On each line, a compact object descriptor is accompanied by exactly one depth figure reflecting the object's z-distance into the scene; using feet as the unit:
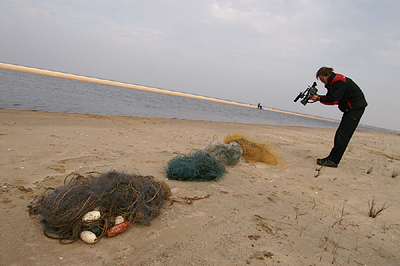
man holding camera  17.99
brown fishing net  7.20
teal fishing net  12.79
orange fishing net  18.88
